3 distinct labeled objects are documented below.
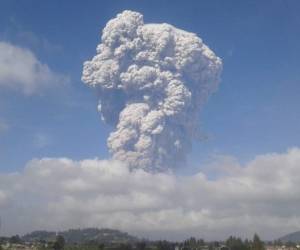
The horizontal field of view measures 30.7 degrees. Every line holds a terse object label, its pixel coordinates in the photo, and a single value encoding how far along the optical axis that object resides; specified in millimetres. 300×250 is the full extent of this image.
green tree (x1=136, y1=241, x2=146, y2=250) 191062
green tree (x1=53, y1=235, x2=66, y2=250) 177625
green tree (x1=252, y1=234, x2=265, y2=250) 139962
